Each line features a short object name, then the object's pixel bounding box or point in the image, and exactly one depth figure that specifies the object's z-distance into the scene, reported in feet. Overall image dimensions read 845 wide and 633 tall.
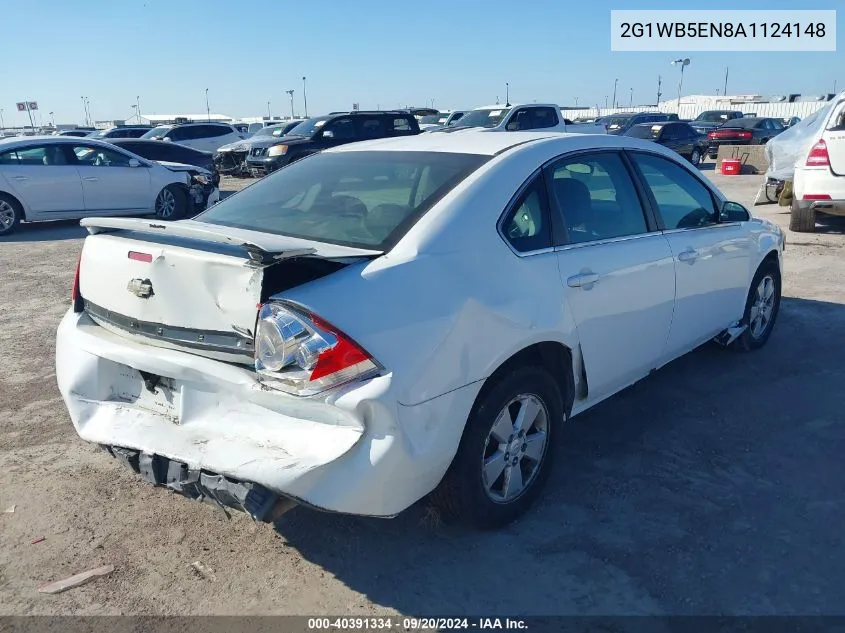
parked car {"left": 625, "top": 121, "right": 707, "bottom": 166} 78.59
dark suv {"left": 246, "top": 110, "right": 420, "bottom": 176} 60.13
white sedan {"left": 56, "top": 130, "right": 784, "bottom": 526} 8.21
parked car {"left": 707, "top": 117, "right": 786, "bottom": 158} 86.84
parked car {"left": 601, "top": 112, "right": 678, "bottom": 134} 91.99
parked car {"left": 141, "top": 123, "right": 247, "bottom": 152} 76.13
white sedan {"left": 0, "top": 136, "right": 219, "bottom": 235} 39.04
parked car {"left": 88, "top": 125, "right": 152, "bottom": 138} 86.16
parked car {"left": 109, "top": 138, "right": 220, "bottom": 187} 54.65
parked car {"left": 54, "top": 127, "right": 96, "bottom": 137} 84.56
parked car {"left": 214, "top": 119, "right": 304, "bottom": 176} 69.51
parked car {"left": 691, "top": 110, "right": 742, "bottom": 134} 112.37
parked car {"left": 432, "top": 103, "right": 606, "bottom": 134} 61.93
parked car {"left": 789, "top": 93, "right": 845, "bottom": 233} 31.24
